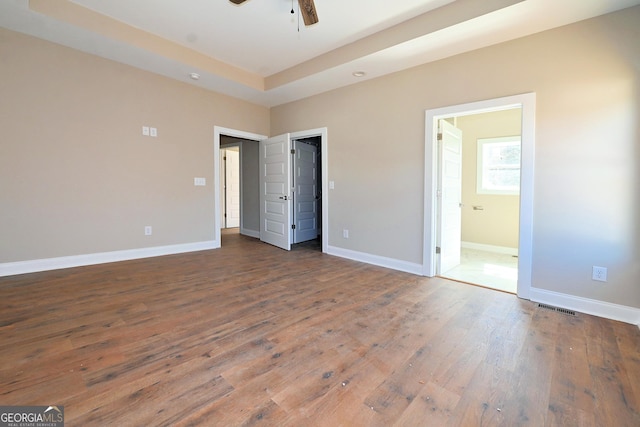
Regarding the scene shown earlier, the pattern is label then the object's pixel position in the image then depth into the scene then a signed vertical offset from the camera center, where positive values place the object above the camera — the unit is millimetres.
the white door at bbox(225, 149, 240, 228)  8031 +322
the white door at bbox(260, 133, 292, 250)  5047 +141
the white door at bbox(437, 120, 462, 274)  3584 +32
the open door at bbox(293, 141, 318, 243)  5661 +139
